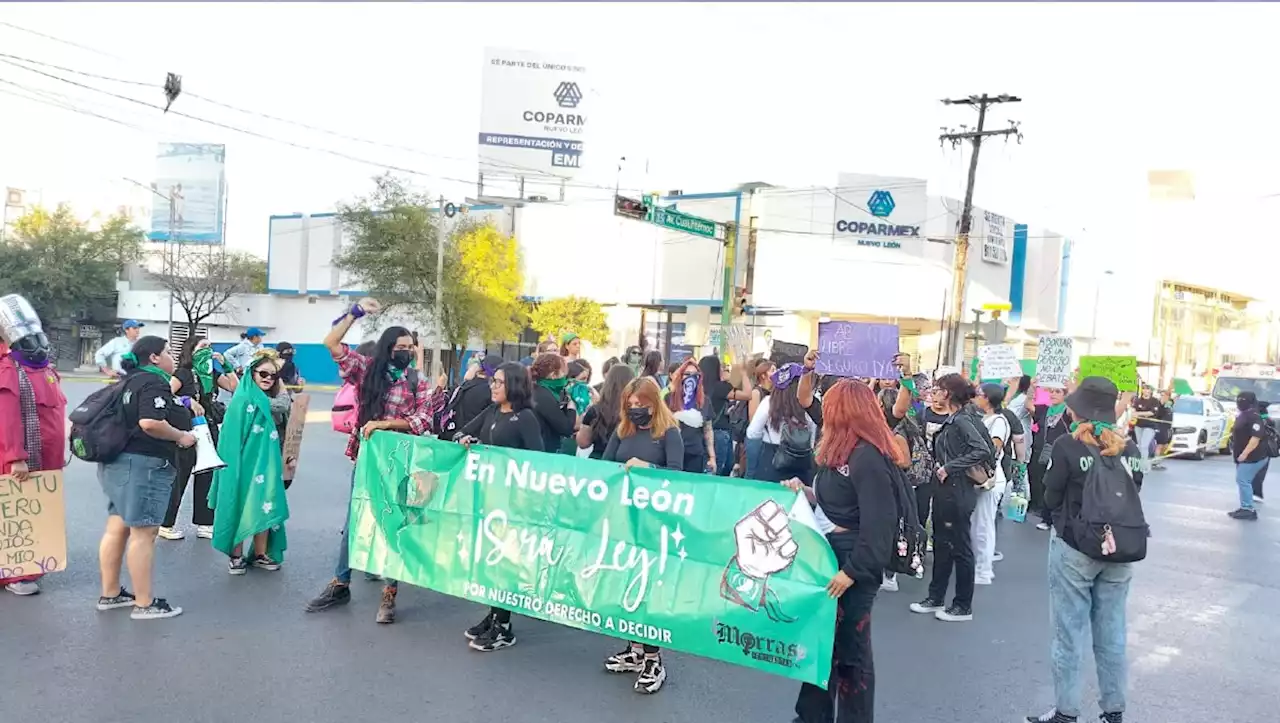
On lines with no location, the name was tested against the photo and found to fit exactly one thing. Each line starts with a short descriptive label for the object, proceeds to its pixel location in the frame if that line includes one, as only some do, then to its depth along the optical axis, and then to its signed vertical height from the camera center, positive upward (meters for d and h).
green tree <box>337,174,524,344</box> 36.94 +1.81
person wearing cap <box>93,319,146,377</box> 6.40 -0.53
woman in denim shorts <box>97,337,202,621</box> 5.90 -1.19
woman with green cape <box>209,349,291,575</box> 7.12 -1.37
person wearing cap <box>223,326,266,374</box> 9.11 -0.57
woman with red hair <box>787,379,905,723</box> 4.16 -0.83
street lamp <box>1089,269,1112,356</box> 46.97 +2.36
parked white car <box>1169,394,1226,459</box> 23.09 -1.73
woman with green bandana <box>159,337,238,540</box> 8.34 -1.03
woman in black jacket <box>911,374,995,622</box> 7.05 -1.22
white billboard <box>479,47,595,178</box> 45.03 +9.77
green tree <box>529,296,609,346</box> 38.59 -0.05
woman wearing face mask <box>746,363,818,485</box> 7.64 -0.84
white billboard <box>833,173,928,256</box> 35.38 +4.65
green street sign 25.10 +2.91
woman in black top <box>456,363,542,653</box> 5.77 -0.74
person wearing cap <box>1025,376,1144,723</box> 4.77 -1.18
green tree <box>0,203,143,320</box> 46.16 +1.22
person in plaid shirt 6.39 -0.68
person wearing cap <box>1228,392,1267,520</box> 13.66 -1.28
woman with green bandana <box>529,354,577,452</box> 6.43 -0.61
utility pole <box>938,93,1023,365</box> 27.53 +5.09
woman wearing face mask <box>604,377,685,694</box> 5.65 -0.69
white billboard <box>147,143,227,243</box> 59.91 +6.88
